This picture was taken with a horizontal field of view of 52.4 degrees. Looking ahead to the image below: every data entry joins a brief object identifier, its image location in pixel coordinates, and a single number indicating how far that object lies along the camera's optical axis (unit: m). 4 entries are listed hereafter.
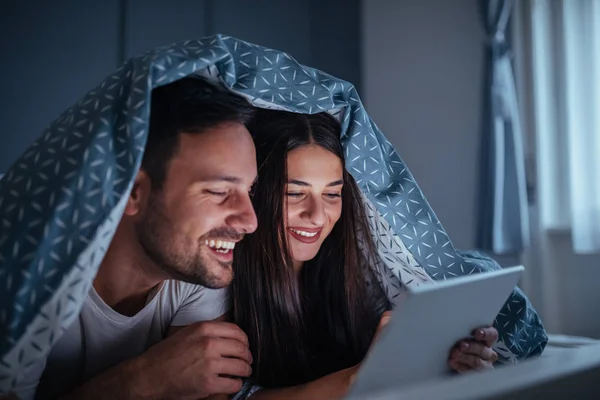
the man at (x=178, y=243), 1.07
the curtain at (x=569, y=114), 2.36
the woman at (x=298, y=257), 1.36
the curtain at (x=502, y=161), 2.55
